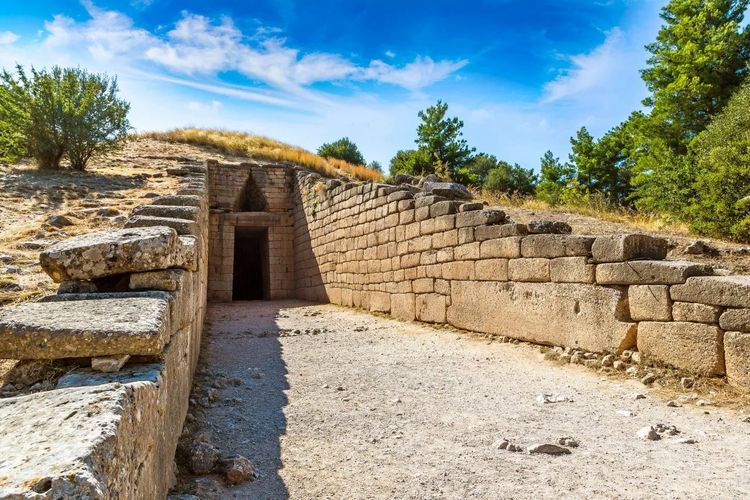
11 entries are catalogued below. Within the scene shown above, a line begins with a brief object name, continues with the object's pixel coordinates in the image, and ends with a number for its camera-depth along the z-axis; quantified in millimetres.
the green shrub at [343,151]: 34375
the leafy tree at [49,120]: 11047
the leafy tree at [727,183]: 9820
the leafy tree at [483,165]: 37625
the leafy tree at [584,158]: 26375
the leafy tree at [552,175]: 27042
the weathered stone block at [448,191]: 7945
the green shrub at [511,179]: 31180
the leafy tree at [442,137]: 24172
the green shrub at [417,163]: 23734
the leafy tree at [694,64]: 15781
